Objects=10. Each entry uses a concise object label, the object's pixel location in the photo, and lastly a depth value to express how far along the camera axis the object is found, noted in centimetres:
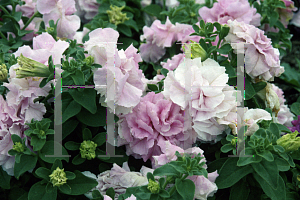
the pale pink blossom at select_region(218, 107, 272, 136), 85
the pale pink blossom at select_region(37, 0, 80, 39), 96
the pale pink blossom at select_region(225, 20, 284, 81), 88
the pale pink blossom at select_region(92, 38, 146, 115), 84
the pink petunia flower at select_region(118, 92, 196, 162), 86
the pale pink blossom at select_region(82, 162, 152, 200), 86
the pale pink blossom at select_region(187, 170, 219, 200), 83
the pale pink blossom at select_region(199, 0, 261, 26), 96
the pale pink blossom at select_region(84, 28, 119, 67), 85
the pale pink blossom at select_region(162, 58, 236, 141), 84
